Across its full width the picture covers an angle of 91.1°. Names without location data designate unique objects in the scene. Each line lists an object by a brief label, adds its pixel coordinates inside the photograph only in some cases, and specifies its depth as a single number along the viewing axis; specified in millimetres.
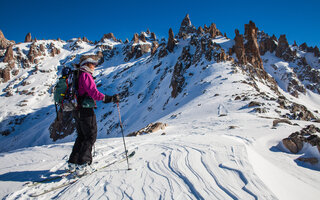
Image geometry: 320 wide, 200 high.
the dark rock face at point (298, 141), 3933
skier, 3619
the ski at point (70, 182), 2802
